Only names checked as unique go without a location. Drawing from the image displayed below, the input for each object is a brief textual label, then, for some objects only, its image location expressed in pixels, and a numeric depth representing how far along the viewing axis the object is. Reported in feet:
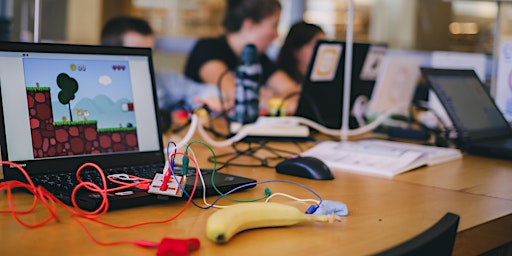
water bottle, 7.19
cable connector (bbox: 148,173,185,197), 3.68
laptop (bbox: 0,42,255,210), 3.83
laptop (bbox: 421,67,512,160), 6.37
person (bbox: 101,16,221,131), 12.60
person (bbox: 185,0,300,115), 14.79
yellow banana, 3.00
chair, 2.41
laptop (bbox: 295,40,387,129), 7.24
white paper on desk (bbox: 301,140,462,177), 5.24
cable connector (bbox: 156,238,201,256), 2.76
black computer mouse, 4.71
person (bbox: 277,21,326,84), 10.18
